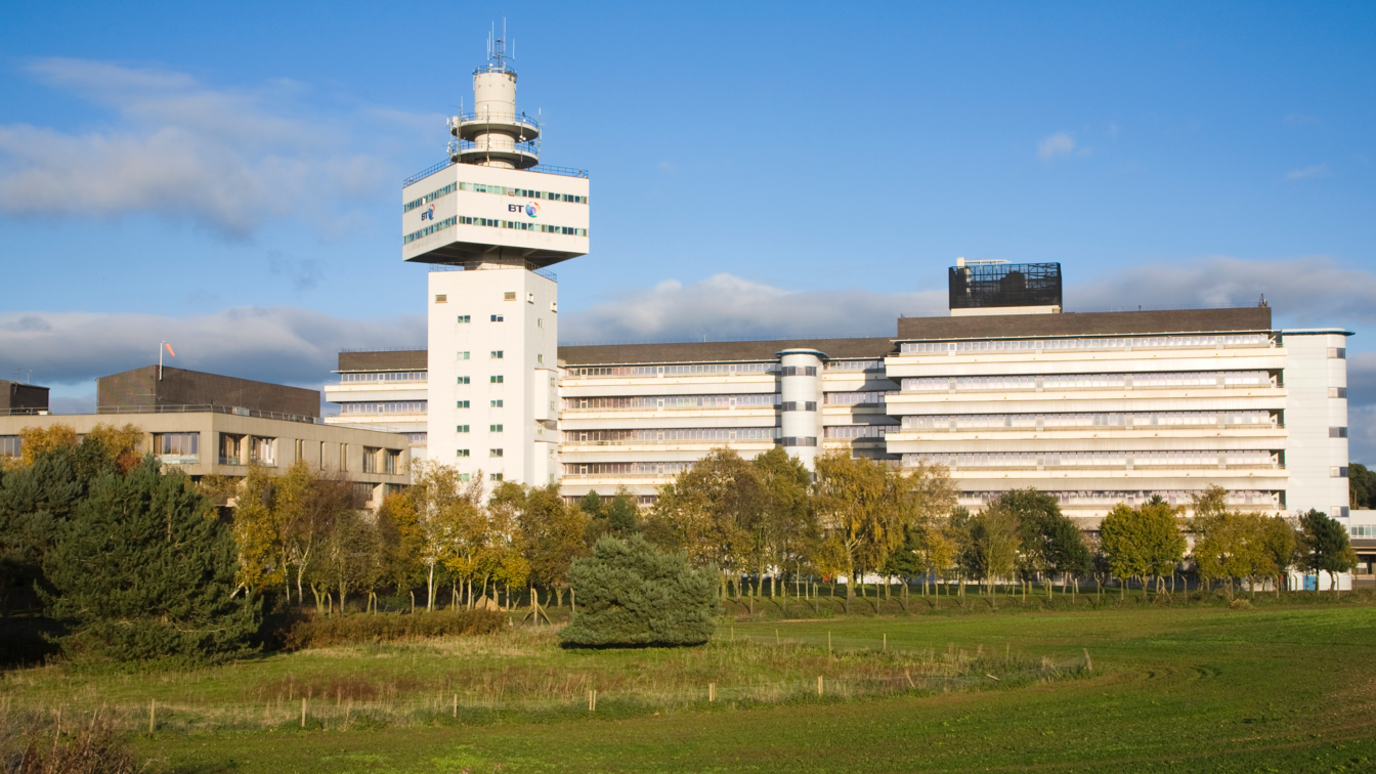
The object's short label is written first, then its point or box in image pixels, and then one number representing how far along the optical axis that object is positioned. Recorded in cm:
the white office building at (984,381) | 12312
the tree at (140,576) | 5384
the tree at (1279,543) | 10250
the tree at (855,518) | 9612
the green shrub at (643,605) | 6469
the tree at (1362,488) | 18775
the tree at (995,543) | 10038
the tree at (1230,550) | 9950
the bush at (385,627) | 6569
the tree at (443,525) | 8644
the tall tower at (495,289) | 12369
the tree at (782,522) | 9831
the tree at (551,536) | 9012
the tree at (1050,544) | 10669
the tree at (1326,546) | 10675
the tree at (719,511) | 9631
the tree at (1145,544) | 10325
